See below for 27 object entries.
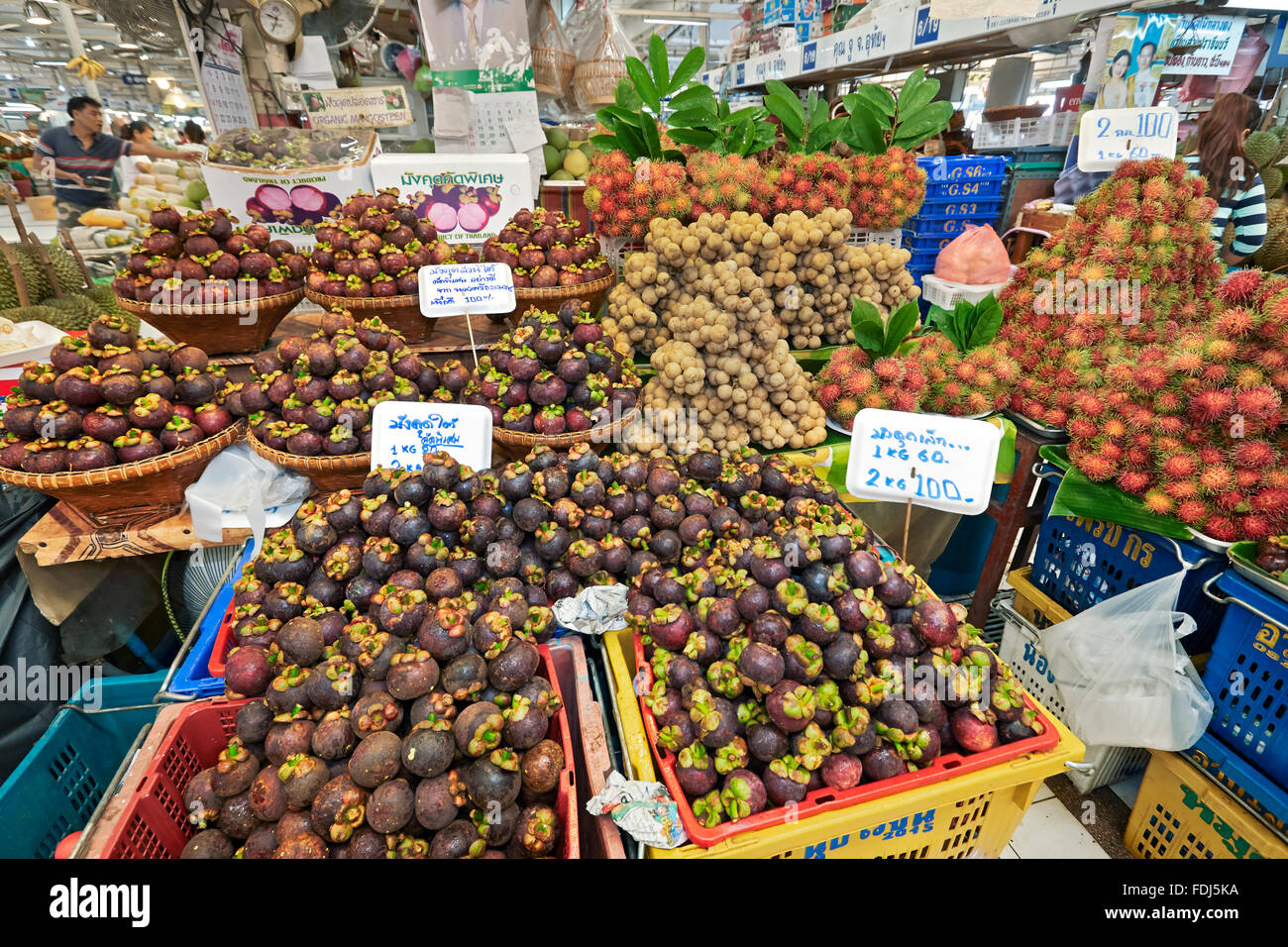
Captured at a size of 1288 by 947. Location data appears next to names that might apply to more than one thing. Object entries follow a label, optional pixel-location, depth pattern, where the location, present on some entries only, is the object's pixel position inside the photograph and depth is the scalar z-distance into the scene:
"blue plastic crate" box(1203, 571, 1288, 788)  1.37
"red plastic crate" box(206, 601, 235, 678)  1.37
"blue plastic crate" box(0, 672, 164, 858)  1.28
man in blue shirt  4.09
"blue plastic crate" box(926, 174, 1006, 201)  3.41
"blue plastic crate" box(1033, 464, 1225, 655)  1.69
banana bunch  4.18
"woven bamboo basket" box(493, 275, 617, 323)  2.38
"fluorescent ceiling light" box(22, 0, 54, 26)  3.99
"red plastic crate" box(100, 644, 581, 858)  1.00
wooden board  1.74
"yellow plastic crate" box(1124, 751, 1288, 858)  1.41
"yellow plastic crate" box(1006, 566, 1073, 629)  2.03
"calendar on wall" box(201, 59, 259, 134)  4.04
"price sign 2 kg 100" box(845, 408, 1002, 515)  1.44
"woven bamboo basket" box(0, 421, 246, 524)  1.60
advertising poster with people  3.42
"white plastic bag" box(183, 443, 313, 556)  1.79
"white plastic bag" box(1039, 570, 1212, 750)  1.50
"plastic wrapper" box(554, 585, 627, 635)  1.36
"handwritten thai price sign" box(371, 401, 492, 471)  1.69
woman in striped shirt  3.23
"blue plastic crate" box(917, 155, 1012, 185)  3.36
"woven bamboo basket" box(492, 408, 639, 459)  1.81
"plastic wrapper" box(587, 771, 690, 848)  0.97
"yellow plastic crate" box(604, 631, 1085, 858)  1.00
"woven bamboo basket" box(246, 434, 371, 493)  1.73
